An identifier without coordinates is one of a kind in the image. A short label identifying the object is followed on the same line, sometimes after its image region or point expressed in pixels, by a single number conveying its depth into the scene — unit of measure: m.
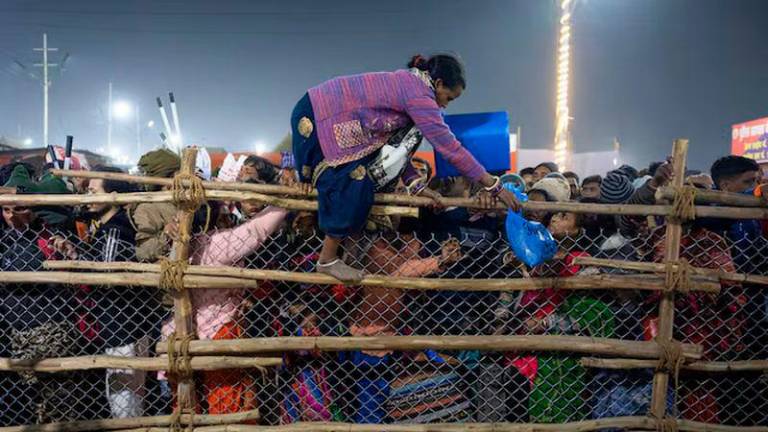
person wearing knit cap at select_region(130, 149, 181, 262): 3.14
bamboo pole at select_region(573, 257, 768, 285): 3.04
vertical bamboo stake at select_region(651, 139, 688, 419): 3.03
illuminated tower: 21.00
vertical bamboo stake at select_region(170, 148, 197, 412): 3.03
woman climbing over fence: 2.77
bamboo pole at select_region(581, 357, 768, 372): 3.11
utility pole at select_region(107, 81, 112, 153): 52.62
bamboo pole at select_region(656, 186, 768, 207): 3.02
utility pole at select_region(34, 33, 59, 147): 32.30
